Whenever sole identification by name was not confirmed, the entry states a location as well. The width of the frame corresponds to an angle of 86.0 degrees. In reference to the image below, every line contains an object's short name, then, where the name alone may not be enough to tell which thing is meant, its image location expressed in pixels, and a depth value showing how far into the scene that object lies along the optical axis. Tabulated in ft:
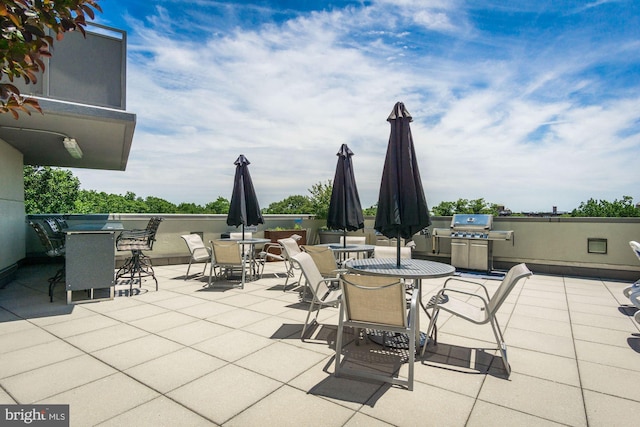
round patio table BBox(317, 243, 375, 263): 17.08
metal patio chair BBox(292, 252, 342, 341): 10.83
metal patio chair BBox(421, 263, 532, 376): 8.48
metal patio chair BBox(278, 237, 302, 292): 17.97
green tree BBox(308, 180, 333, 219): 34.22
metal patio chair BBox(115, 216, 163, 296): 18.67
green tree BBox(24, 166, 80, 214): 69.41
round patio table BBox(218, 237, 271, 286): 19.85
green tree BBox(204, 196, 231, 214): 54.76
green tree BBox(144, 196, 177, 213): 67.21
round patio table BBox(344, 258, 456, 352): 9.38
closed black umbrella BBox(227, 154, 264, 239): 21.68
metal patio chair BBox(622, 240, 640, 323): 12.64
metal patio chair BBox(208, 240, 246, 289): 18.07
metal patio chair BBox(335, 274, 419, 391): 7.85
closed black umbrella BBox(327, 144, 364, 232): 18.16
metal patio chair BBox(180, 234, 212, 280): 21.01
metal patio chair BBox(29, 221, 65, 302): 15.62
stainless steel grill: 23.53
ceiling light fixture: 19.23
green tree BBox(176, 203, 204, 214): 56.72
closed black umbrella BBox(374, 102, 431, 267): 10.73
